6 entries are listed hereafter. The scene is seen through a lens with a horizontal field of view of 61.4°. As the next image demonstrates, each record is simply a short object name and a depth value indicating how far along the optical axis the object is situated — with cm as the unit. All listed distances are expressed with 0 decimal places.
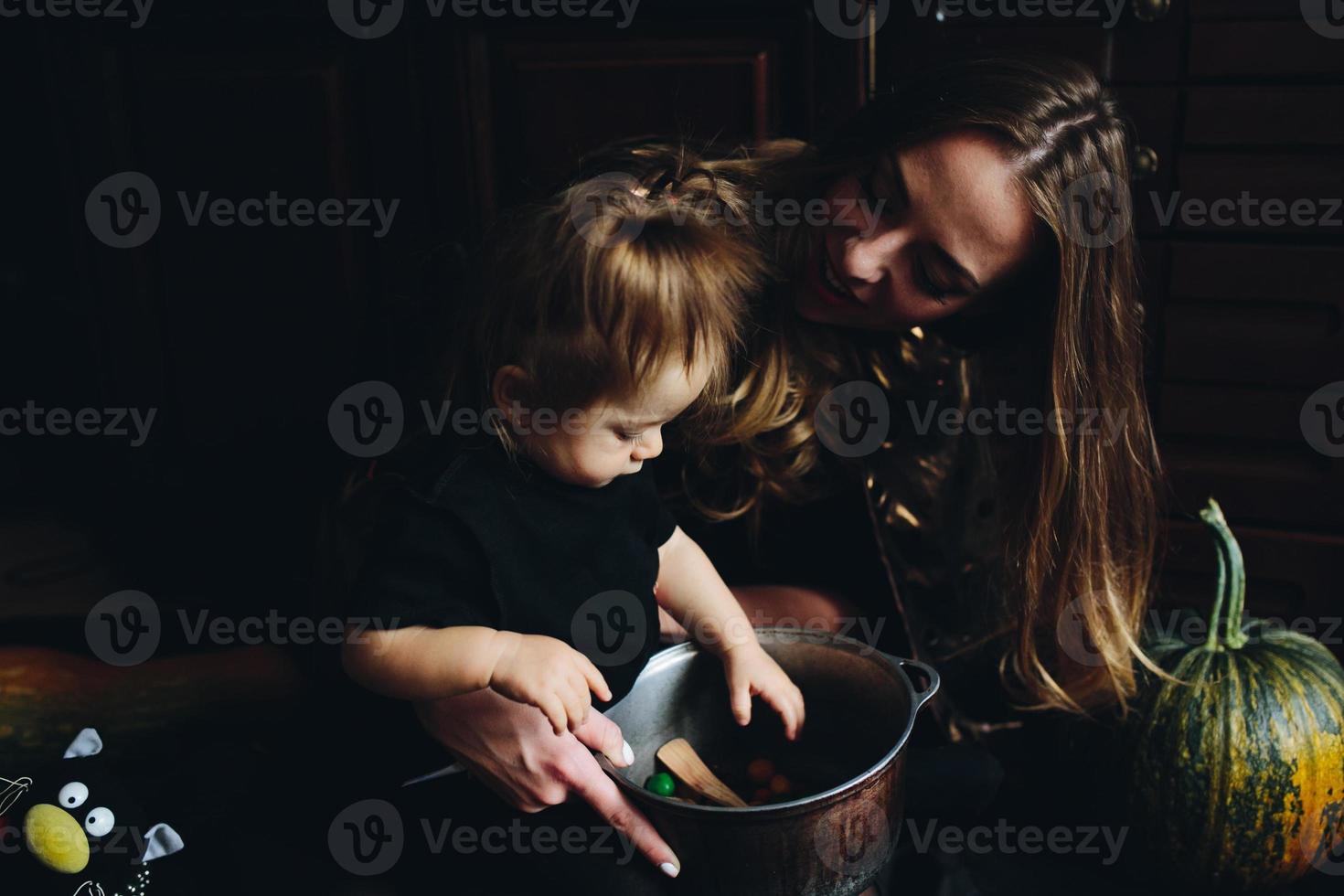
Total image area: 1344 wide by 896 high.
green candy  95
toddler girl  78
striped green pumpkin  106
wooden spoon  95
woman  99
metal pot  78
